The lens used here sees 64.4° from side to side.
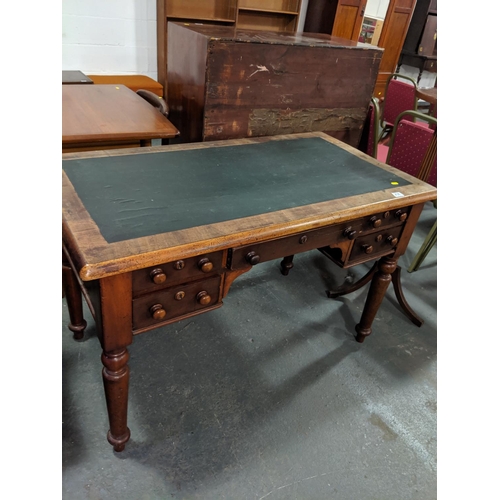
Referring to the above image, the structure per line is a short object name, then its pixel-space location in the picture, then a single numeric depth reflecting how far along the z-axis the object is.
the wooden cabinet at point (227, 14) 3.57
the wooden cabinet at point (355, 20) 4.24
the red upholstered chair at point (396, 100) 2.96
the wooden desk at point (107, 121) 1.48
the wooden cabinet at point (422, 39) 5.26
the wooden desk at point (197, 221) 0.91
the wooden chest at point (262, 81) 1.49
